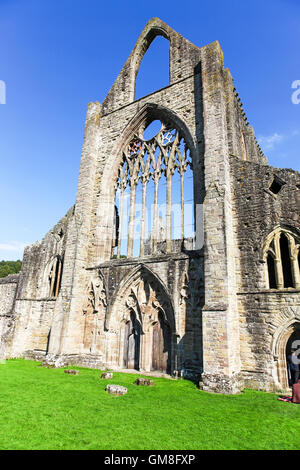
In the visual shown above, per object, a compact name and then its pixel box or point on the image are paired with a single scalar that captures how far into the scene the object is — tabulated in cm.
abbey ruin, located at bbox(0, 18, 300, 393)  788
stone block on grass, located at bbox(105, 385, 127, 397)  686
